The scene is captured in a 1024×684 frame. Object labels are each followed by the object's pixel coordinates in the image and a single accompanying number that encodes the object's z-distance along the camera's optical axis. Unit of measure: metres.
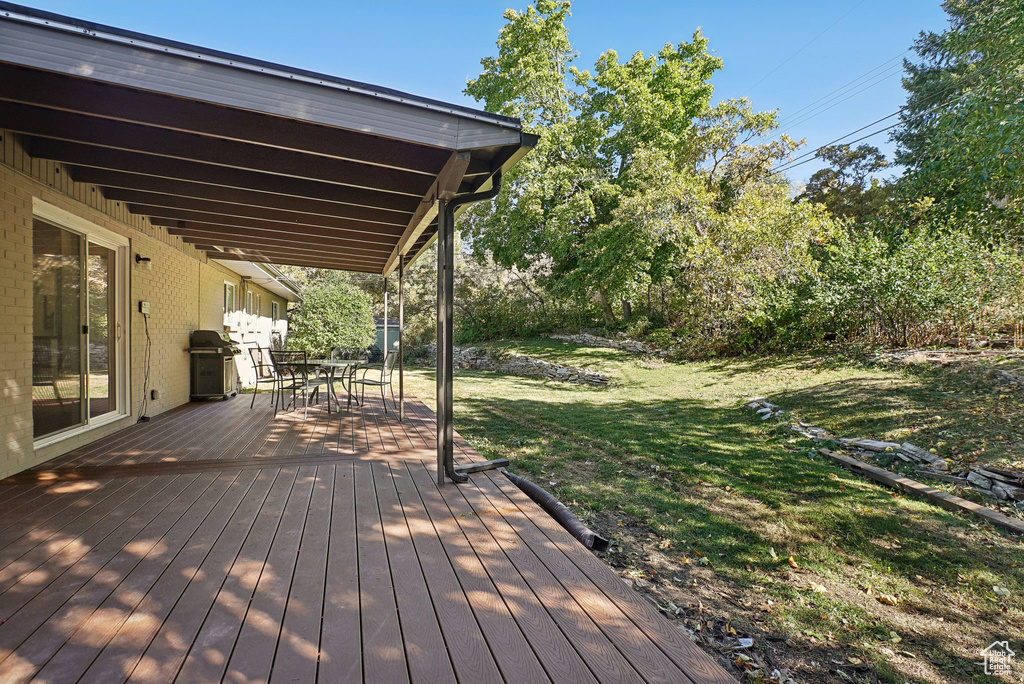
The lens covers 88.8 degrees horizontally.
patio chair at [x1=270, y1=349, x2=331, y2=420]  6.40
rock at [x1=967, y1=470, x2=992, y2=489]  4.25
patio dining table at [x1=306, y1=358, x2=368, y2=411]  7.13
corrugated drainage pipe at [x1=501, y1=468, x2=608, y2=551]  2.83
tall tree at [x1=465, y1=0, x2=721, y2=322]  15.94
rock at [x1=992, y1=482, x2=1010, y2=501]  4.05
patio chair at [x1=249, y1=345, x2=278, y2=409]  9.46
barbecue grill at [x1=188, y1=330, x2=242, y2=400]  7.73
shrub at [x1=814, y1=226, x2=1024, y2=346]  8.20
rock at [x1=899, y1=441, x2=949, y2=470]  4.66
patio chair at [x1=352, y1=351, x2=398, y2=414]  6.99
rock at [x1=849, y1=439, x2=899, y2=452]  5.19
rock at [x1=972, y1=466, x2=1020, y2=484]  4.16
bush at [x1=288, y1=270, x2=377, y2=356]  15.60
